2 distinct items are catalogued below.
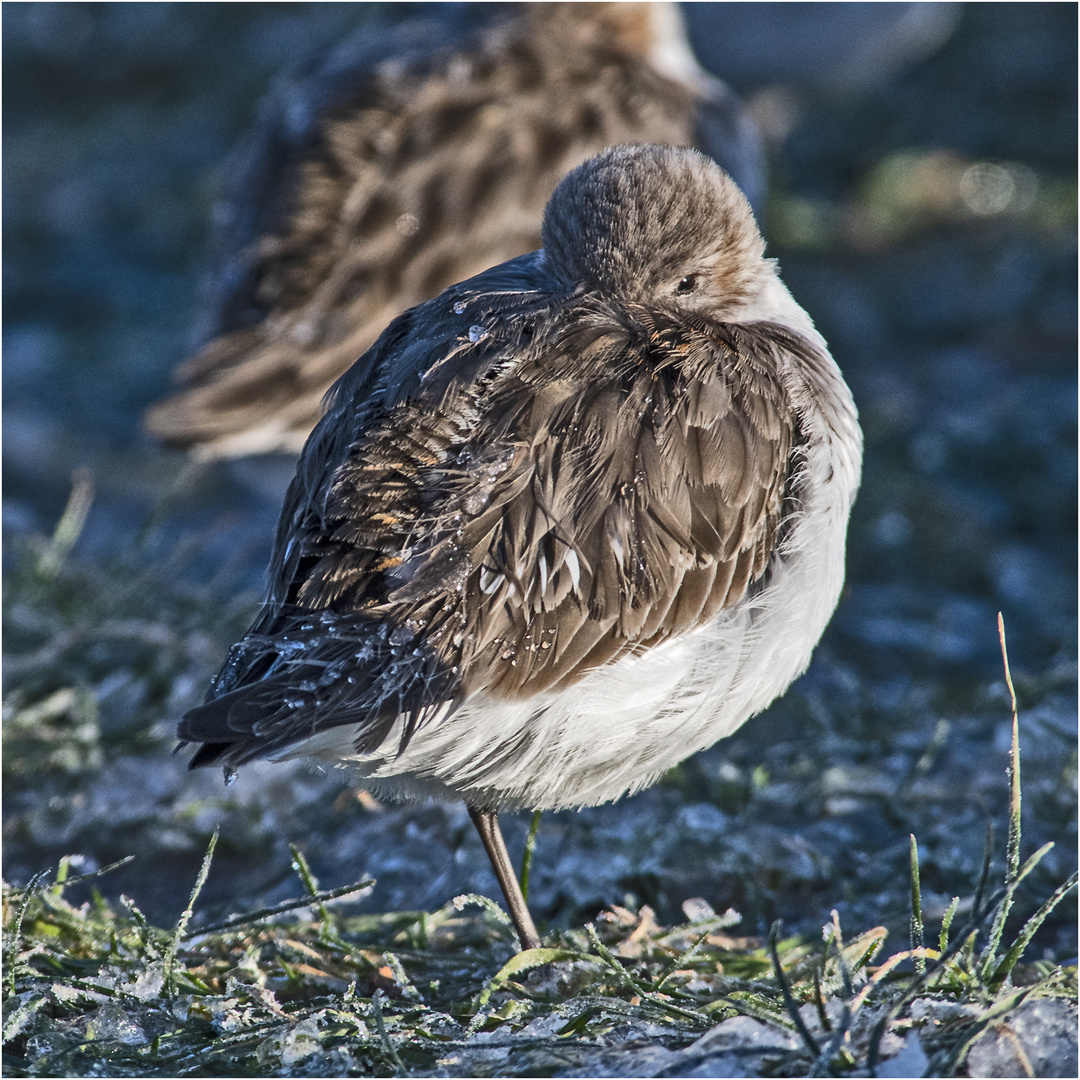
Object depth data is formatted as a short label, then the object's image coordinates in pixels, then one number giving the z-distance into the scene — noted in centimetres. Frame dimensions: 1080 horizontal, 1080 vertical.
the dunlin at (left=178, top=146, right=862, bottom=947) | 485
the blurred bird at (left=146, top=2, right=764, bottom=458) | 826
